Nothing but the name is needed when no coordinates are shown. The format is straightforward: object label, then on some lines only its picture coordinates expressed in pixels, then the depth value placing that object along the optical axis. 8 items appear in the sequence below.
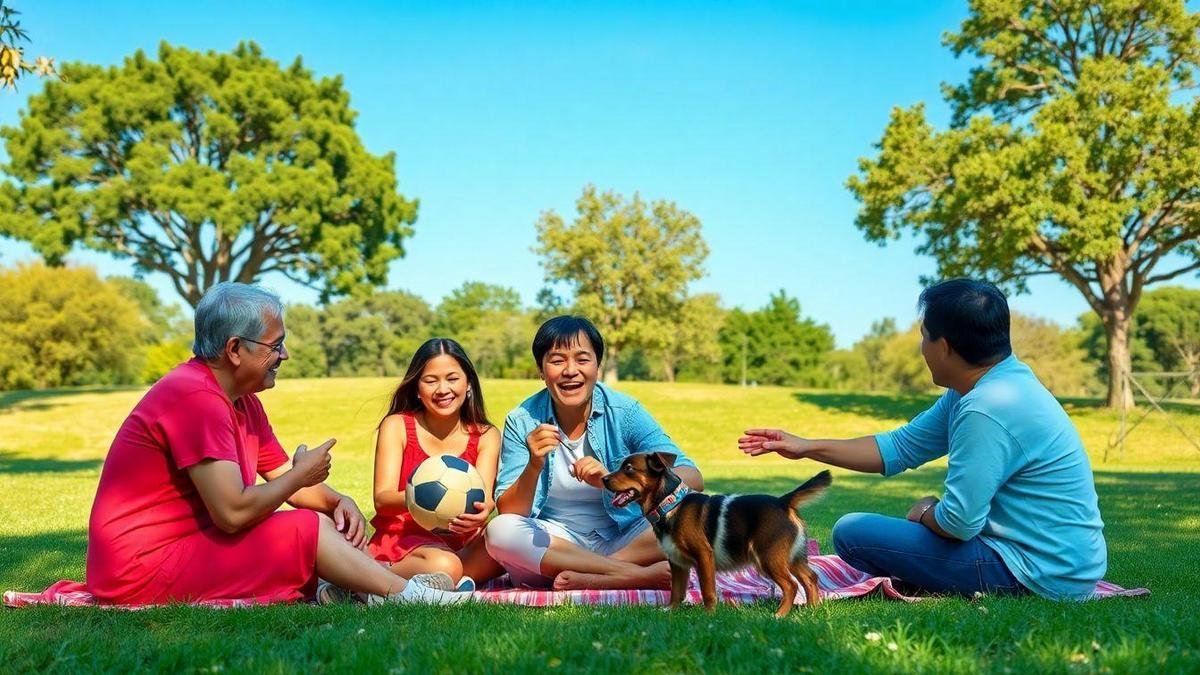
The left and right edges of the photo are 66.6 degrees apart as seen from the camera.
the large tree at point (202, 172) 37.34
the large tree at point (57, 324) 43.12
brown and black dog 4.72
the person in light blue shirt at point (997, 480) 4.66
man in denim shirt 5.56
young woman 6.07
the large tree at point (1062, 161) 27.14
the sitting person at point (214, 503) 4.63
